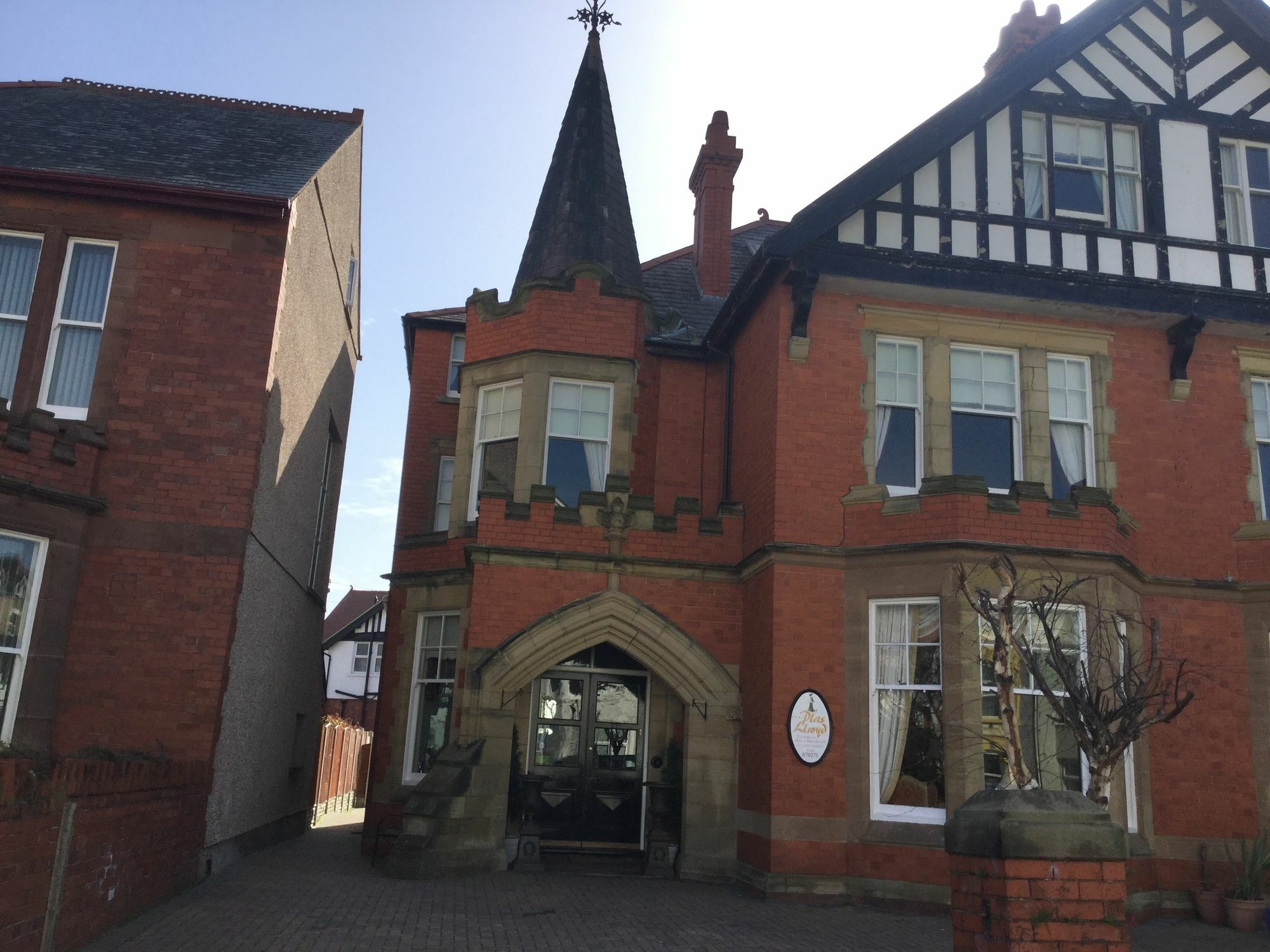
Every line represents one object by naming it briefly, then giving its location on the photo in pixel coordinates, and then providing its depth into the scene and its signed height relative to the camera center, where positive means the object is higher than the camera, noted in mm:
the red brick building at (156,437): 11203 +3064
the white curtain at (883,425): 13283 +3997
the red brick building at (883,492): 12008 +3205
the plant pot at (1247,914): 11398 -1387
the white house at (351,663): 43938 +2921
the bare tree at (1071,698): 5688 +424
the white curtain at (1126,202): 14281 +7316
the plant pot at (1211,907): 11672 -1373
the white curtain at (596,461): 14672 +3735
